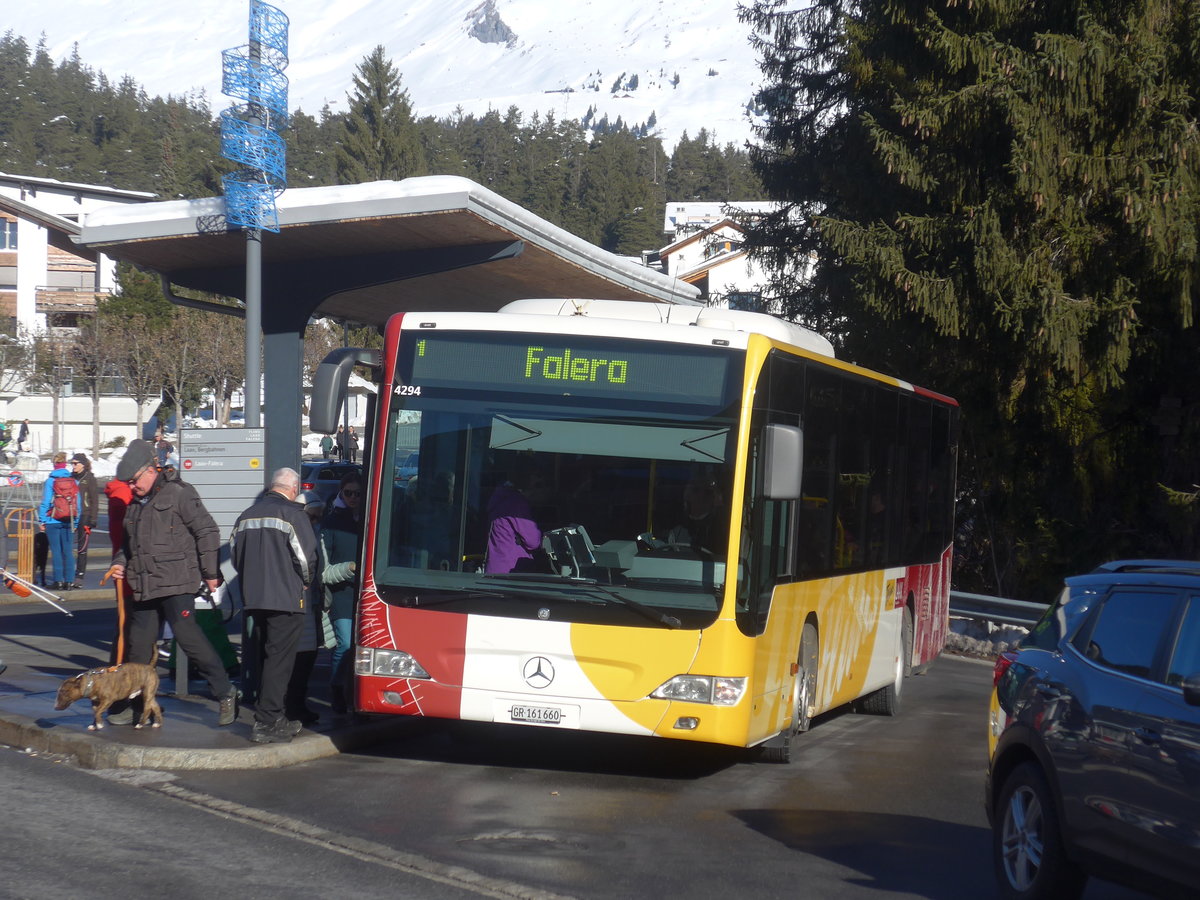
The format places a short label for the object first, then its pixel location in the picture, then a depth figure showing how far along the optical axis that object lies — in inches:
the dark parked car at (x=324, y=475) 1446.5
